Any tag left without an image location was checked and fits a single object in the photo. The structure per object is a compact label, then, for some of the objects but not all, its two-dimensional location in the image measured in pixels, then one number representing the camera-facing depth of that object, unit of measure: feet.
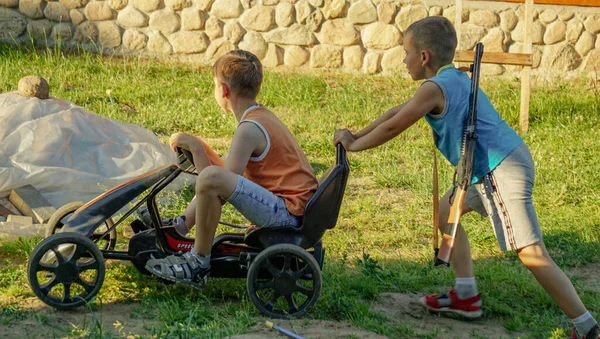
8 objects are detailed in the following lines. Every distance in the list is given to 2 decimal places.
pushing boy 13.04
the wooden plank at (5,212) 18.26
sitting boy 13.02
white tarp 19.10
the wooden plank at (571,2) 31.97
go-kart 13.17
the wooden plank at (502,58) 27.78
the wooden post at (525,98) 27.91
